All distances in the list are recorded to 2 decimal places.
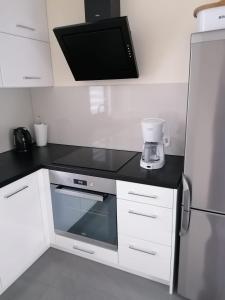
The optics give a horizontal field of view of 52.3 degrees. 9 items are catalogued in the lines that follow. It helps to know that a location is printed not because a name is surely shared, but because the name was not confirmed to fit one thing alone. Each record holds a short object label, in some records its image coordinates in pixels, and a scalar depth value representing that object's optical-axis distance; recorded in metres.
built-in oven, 1.67
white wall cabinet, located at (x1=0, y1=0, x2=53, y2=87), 1.69
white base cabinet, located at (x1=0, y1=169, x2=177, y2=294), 1.49
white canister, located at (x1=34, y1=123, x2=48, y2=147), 2.28
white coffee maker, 1.58
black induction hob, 1.71
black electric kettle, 2.14
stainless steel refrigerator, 1.09
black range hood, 1.54
